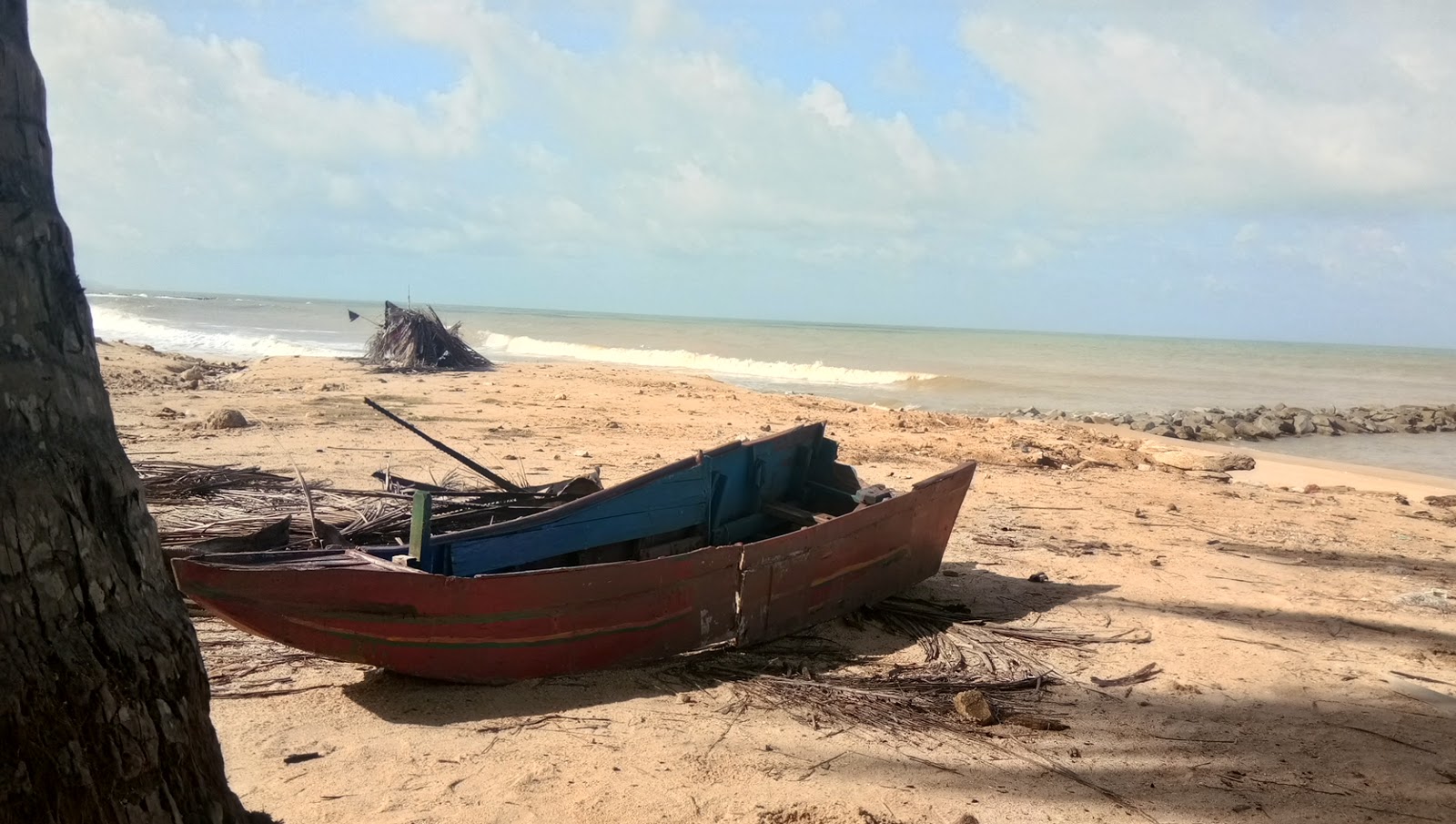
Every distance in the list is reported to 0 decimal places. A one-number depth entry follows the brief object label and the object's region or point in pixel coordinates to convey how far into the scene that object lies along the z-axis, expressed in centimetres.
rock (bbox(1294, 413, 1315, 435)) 1766
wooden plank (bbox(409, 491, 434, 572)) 403
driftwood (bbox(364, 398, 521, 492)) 549
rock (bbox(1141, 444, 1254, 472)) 1181
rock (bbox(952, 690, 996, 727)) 404
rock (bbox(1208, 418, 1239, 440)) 1639
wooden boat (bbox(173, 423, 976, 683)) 367
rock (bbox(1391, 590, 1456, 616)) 618
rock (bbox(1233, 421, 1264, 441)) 1665
